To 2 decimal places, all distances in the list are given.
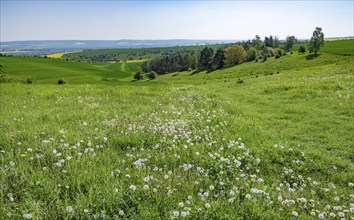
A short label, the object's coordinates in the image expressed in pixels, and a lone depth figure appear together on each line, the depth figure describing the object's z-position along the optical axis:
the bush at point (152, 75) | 120.24
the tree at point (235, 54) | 110.38
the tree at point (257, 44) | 132.65
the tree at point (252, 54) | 108.94
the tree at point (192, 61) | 135.71
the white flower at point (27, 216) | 3.82
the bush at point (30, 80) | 35.86
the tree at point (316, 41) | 85.19
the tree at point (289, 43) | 155.75
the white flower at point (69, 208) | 4.07
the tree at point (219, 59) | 111.49
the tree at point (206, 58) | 120.75
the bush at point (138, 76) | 110.81
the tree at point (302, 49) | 100.56
